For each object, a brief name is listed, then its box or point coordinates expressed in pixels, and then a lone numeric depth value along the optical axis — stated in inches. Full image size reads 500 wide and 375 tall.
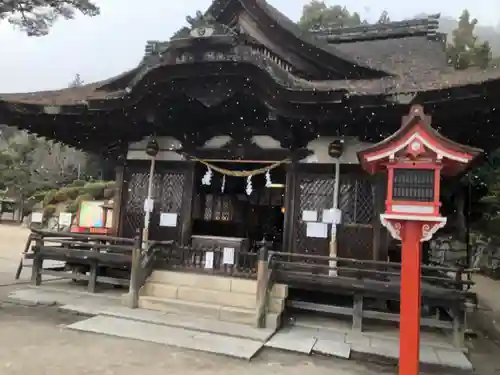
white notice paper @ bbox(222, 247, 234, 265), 347.3
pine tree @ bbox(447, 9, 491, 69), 890.7
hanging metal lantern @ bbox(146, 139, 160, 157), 384.5
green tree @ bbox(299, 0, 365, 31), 1471.5
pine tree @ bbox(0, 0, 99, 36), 387.9
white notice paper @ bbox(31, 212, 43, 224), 698.5
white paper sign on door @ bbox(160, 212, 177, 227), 384.2
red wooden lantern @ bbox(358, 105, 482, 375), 175.3
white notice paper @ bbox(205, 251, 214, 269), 350.3
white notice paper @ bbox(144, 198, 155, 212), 378.0
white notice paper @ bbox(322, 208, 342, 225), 324.8
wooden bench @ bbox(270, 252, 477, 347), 274.4
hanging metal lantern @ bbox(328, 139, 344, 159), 330.3
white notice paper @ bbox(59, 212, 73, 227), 621.6
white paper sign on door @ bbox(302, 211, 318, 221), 345.0
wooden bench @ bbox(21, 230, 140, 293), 352.9
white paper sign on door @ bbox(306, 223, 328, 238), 341.1
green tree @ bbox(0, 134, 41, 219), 1354.6
